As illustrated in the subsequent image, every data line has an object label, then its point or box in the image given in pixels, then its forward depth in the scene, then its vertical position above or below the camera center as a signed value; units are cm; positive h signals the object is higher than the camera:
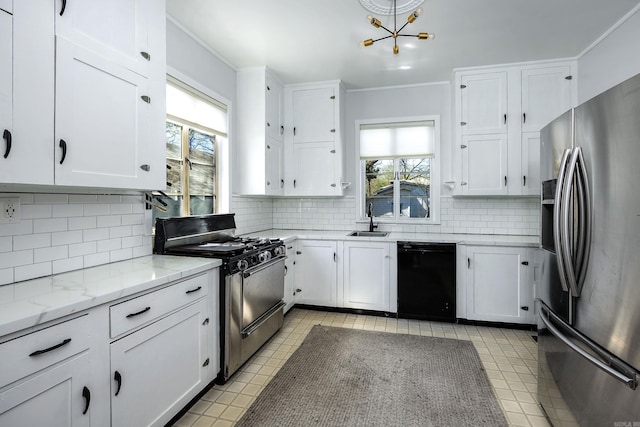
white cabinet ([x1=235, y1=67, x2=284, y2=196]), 351 +92
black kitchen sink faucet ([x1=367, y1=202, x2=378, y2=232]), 403 -3
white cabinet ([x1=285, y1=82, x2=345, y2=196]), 389 +93
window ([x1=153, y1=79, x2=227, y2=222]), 267 +59
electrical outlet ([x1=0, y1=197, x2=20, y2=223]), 151 +2
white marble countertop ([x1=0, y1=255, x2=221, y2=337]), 112 -33
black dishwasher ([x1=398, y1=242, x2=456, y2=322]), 333 -71
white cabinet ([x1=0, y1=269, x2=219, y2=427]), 109 -64
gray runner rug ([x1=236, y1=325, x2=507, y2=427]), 189 -120
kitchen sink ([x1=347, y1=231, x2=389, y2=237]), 389 -25
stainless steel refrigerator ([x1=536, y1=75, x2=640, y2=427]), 124 -23
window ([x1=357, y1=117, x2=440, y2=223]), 398 +57
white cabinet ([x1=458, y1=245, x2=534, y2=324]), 317 -70
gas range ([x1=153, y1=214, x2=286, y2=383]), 221 -48
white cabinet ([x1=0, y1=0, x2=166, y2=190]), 129 +58
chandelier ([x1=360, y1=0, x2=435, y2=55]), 205 +129
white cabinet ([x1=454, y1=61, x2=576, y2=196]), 330 +101
